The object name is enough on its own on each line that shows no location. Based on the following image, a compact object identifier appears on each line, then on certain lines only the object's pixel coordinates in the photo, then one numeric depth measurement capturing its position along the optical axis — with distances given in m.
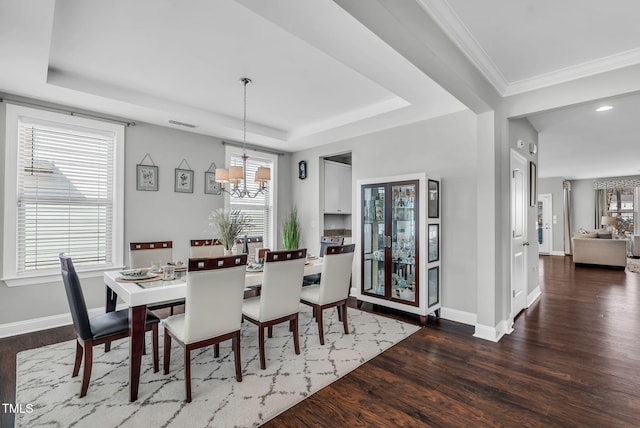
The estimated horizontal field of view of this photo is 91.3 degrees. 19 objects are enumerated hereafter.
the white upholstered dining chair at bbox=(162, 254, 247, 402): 2.10
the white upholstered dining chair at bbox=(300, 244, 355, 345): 3.05
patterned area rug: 1.94
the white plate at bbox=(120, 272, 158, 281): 2.58
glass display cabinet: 3.62
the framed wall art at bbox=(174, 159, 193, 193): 4.45
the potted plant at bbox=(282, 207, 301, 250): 5.52
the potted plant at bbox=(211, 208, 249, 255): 3.09
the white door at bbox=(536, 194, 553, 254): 10.09
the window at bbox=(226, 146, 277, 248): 5.14
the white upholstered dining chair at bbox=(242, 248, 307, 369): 2.57
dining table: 2.10
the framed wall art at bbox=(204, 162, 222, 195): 4.75
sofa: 7.15
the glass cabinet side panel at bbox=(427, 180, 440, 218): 3.69
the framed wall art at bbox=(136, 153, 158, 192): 4.09
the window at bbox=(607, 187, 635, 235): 9.75
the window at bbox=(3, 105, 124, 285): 3.29
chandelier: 3.14
